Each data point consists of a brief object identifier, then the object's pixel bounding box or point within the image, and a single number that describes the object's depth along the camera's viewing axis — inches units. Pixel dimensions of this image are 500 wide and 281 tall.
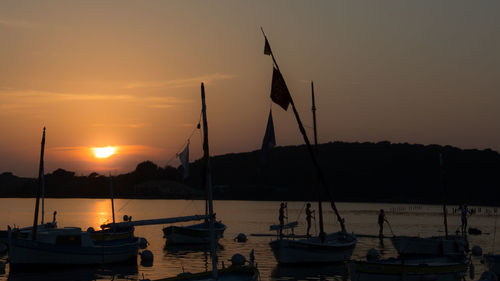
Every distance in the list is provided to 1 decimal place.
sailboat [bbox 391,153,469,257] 1931.6
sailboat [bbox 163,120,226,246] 2469.2
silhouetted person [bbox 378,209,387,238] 2650.1
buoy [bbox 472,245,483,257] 2123.5
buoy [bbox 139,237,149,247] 2333.9
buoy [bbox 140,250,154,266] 1968.5
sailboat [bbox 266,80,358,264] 1742.1
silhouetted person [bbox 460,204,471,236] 2839.6
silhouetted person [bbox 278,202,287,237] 2608.3
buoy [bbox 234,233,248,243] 2605.1
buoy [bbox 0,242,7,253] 2129.7
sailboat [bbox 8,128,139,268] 1739.7
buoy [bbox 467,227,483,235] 3085.6
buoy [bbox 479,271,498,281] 1331.2
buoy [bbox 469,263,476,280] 1499.0
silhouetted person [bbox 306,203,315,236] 2643.9
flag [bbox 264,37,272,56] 1507.1
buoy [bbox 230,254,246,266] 1711.7
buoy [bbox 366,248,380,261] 1879.9
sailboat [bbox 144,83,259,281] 1101.7
